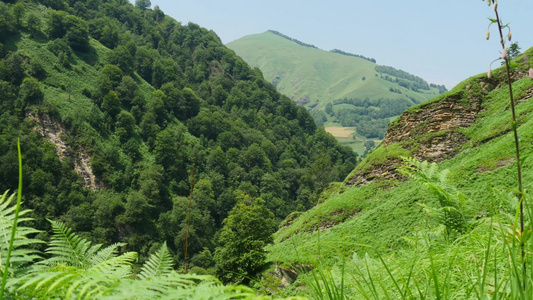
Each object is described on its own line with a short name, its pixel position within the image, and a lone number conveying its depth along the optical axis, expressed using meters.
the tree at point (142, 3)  126.62
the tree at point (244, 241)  23.66
